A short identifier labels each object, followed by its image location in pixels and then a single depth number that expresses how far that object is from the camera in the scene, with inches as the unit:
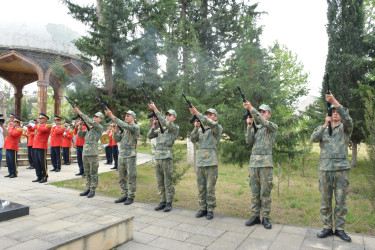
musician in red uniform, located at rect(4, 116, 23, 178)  380.5
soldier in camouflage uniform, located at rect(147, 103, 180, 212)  234.5
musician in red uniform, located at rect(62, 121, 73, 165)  483.2
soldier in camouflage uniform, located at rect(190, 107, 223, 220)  212.4
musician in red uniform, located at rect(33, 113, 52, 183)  342.6
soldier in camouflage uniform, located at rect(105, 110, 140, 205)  253.0
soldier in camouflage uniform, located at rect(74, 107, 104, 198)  276.7
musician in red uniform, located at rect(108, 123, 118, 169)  484.7
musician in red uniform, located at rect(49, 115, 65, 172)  422.9
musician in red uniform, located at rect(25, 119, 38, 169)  416.7
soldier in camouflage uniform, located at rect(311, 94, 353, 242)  167.9
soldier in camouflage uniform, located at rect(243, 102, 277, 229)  190.5
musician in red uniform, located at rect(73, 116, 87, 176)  433.6
